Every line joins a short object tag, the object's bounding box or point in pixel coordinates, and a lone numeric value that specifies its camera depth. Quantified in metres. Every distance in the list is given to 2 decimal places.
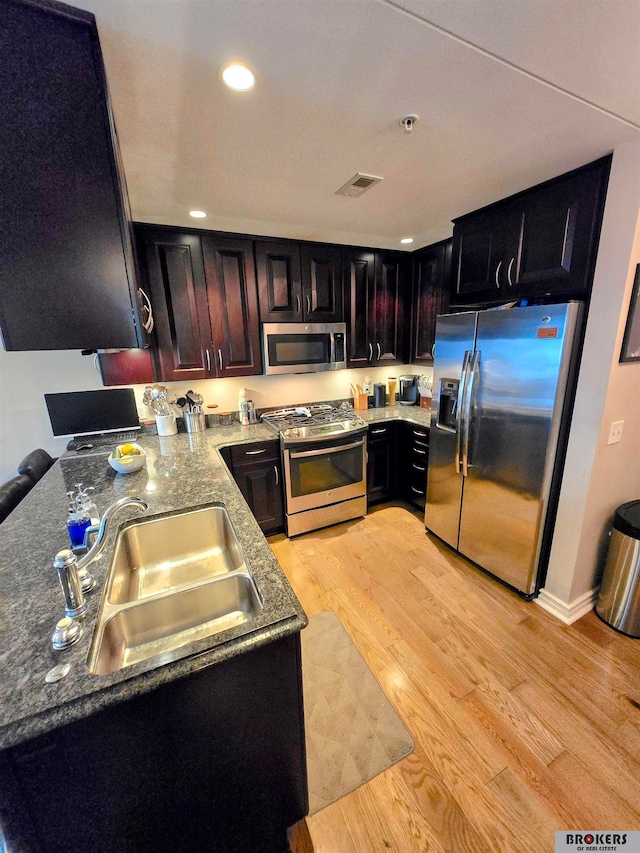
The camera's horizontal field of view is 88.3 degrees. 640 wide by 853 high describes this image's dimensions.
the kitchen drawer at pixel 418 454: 2.93
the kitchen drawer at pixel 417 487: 3.05
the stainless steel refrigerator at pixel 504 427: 1.78
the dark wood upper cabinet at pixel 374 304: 3.02
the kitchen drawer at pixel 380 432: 3.04
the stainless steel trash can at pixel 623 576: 1.77
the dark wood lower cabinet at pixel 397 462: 3.03
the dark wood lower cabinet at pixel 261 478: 2.54
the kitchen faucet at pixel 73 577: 0.83
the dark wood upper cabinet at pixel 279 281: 2.66
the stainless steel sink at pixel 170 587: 0.95
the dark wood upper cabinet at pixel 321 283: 2.81
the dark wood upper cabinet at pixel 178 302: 2.36
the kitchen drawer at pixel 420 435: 2.89
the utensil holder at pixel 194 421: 2.72
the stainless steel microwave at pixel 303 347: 2.77
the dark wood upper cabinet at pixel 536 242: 1.66
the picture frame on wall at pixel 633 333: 1.58
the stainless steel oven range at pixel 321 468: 2.66
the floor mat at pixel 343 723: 1.28
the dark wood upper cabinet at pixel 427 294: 2.90
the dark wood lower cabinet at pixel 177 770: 0.68
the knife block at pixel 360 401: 3.44
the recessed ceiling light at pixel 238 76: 1.03
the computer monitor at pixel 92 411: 2.45
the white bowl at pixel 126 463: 1.85
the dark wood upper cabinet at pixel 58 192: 0.87
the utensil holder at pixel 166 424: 2.62
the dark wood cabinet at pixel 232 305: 2.53
